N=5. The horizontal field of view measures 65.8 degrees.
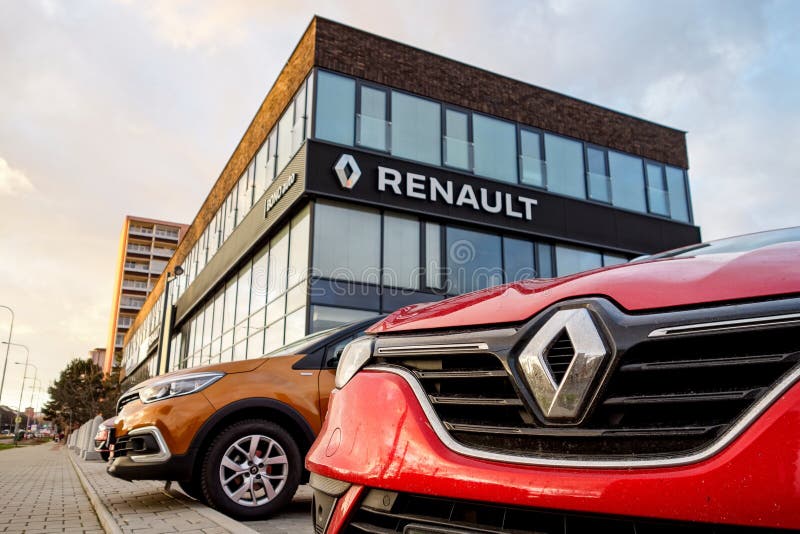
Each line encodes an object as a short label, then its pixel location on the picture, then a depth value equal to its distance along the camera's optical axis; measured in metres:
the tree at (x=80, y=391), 38.47
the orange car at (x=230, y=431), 4.32
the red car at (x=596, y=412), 1.14
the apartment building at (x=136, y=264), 88.44
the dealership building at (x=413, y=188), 14.83
